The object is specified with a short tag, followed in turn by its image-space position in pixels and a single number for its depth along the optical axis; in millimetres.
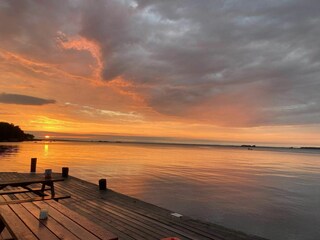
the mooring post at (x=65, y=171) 17823
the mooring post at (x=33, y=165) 18766
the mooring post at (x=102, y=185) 13898
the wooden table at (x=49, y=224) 3969
